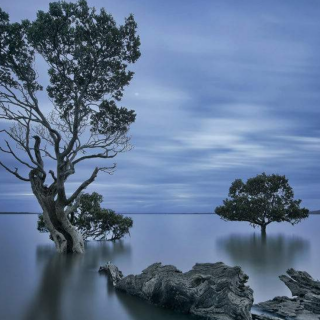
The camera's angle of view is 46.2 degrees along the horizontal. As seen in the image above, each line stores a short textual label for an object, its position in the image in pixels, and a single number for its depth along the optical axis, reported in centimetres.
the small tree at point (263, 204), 5088
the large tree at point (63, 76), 2452
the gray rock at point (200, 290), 985
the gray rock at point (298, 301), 1020
